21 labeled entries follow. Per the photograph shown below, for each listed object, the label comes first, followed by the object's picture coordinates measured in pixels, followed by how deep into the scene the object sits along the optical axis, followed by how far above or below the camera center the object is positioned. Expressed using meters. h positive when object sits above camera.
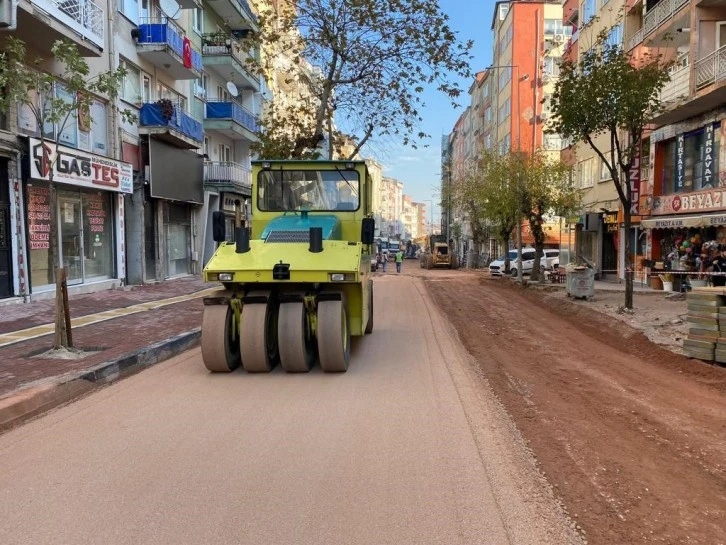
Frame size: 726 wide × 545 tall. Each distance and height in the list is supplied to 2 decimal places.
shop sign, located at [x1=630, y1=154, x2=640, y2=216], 23.61 +1.95
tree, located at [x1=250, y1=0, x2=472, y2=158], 17.36 +5.95
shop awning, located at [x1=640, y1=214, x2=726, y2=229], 17.26 +0.57
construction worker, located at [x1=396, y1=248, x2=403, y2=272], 39.81 -1.38
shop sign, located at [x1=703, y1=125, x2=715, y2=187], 18.70 +2.61
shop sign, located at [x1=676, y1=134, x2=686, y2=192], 20.70 +2.76
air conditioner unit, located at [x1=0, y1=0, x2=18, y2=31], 11.87 +4.66
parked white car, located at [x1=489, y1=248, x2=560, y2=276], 36.00 -1.40
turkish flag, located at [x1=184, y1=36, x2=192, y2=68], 22.30 +7.25
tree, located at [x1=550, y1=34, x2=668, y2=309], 13.68 +3.36
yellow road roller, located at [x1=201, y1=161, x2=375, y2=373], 7.33 -0.75
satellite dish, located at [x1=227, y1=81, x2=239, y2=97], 31.02 +8.18
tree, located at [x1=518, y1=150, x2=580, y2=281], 25.48 +2.10
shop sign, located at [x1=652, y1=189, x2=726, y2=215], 17.78 +1.22
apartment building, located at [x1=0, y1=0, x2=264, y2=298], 14.09 +3.11
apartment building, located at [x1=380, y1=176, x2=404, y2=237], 140.77 +9.76
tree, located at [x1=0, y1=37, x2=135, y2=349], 7.70 +2.16
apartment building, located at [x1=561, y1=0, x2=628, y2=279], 26.70 +2.51
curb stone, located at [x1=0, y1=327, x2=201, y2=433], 5.75 -1.66
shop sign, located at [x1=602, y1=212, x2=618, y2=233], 26.03 +0.84
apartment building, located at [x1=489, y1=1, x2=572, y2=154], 48.56 +14.66
